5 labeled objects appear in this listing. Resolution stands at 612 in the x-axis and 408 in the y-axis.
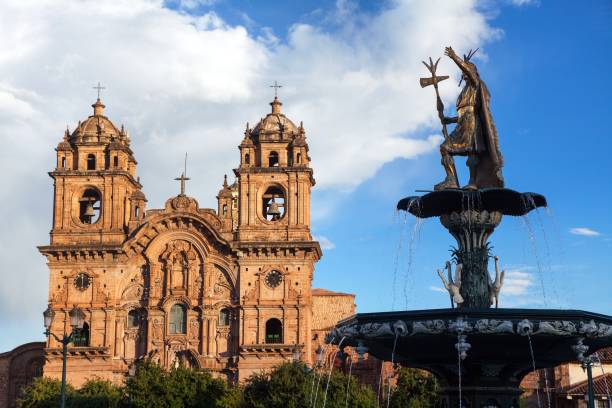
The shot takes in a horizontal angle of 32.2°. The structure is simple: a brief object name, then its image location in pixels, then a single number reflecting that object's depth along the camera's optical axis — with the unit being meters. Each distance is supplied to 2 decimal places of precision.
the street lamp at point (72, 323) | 26.19
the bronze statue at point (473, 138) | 16.73
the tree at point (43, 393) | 47.66
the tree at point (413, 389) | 45.59
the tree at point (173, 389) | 44.75
